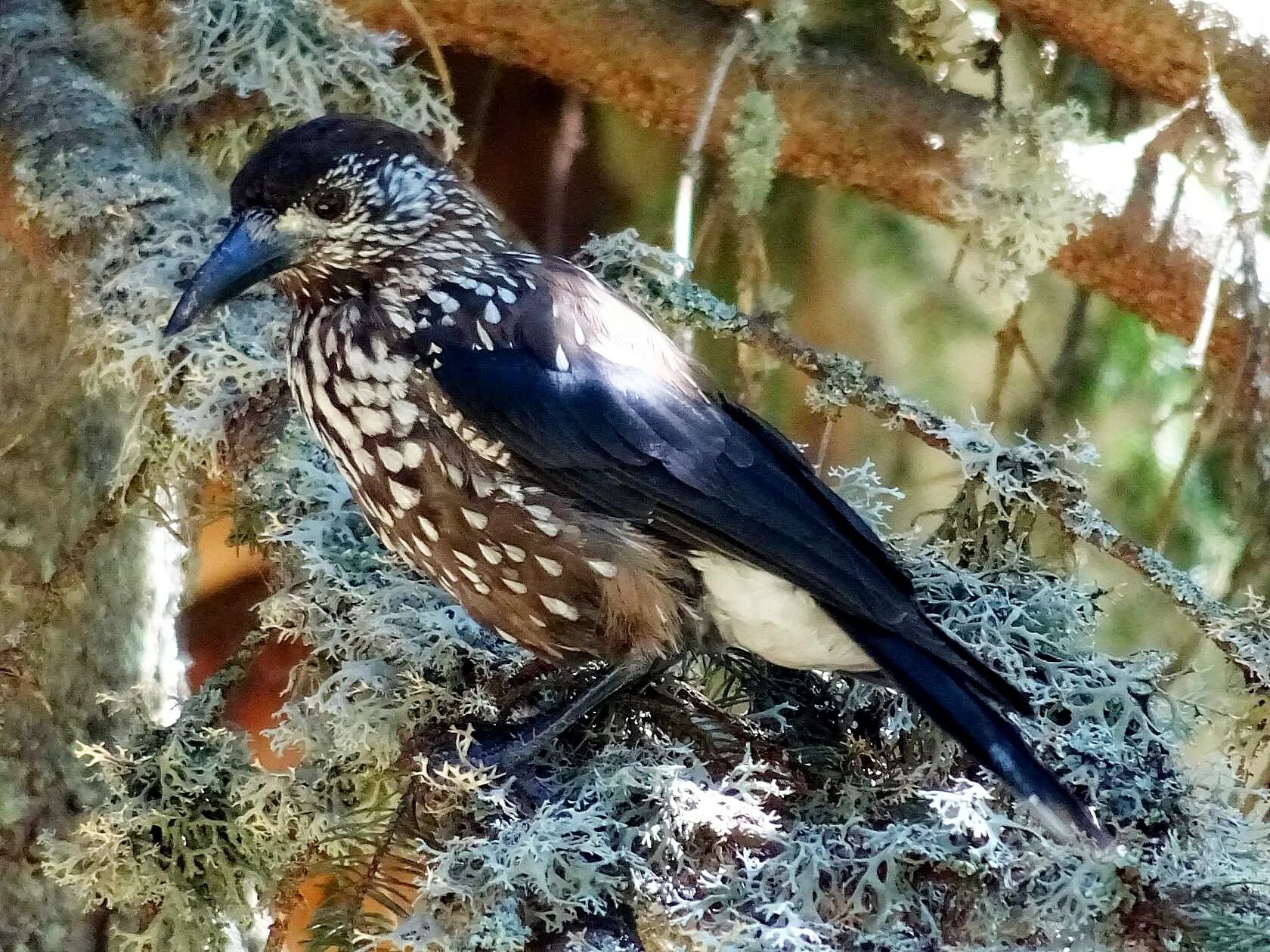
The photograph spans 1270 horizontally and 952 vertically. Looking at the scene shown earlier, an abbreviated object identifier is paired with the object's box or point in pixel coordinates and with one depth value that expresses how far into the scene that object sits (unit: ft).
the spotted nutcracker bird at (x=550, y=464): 18.57
